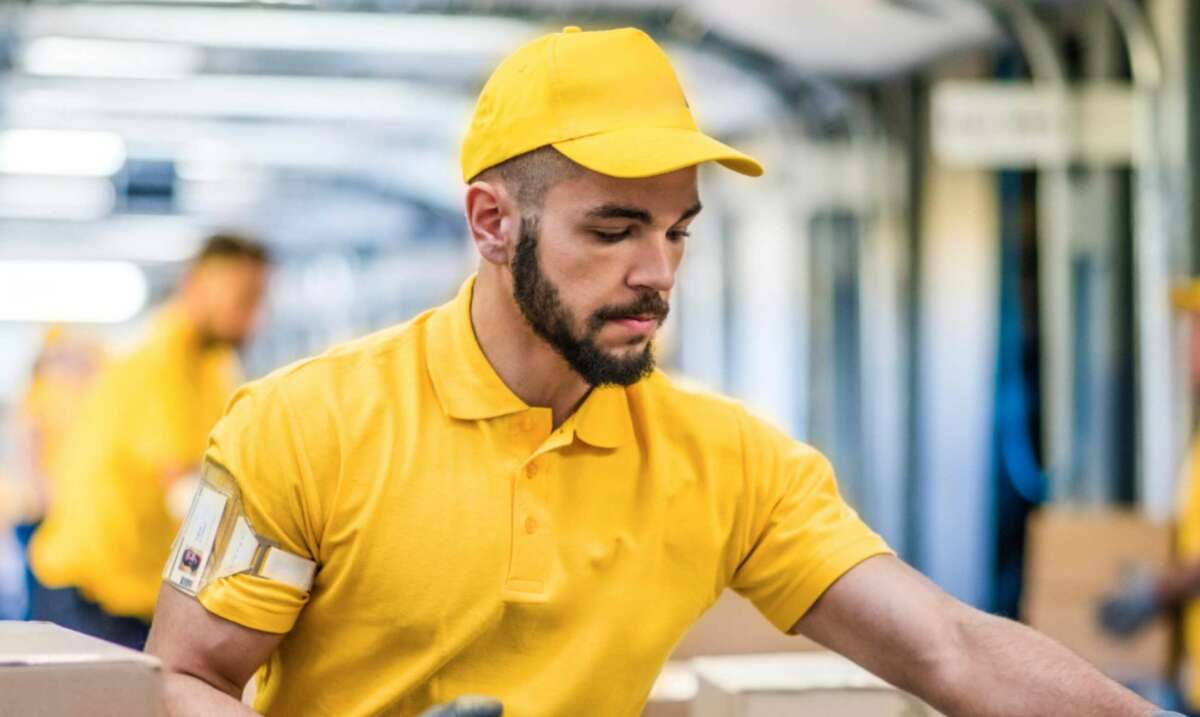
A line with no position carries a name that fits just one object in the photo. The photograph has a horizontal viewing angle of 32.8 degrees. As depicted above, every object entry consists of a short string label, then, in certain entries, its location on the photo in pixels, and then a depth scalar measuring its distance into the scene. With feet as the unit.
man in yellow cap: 5.87
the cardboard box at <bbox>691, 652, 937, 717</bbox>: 6.49
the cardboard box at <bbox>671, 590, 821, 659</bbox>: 10.44
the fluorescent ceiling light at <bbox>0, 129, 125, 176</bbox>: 38.91
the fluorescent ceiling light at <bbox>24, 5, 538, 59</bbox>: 25.30
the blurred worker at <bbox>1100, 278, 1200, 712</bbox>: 14.32
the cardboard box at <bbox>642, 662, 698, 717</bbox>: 8.57
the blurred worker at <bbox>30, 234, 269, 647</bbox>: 15.55
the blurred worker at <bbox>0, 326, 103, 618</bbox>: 22.11
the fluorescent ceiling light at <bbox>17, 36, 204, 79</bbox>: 28.35
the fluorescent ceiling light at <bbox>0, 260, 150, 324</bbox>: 75.46
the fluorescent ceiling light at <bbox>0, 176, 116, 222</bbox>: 46.47
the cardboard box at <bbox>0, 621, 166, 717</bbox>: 4.83
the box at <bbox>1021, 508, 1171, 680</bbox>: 16.98
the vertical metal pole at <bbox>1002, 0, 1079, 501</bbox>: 21.74
